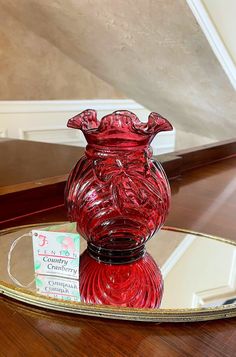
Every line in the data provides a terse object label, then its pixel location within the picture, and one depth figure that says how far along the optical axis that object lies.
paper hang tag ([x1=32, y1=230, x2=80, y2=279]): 0.52
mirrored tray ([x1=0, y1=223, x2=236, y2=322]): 0.46
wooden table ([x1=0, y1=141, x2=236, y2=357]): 0.40
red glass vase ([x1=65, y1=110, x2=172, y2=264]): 0.55
